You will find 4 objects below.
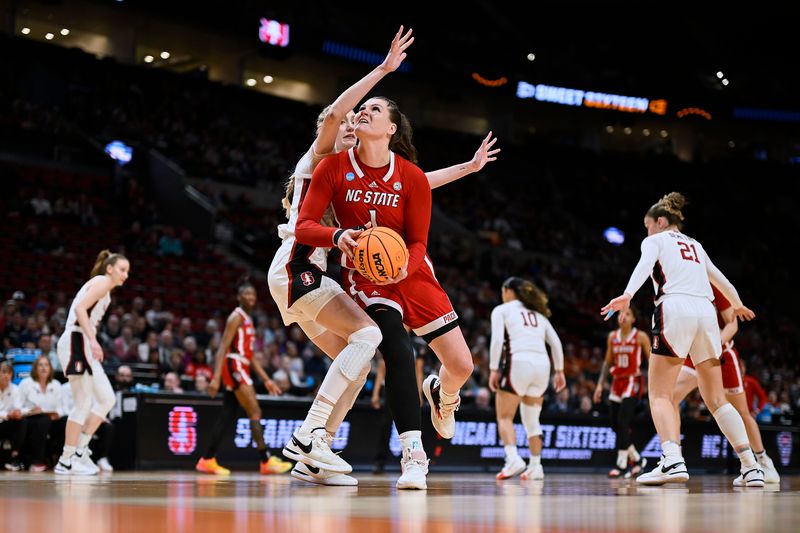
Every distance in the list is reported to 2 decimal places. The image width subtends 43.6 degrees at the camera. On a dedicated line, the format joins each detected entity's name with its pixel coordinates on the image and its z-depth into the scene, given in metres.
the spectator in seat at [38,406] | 11.49
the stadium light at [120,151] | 26.42
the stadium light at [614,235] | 37.41
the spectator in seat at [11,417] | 11.45
